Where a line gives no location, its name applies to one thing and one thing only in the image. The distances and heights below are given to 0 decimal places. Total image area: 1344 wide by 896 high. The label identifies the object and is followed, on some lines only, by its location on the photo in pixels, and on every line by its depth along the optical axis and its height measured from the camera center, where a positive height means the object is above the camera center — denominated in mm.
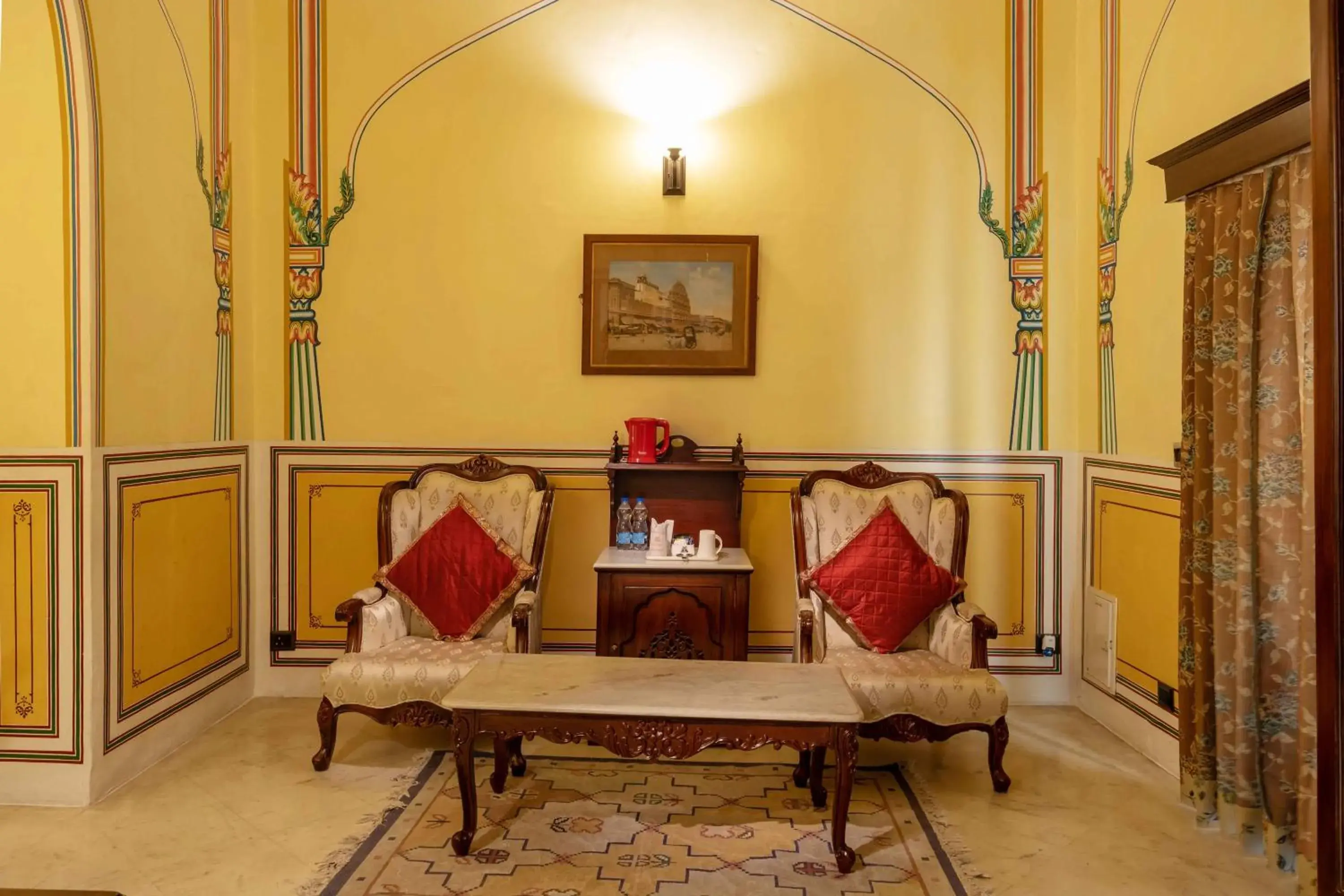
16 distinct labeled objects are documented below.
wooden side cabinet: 4023 -729
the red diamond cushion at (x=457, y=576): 4078 -590
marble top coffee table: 2793 -836
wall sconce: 4621 +1417
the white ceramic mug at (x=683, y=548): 4180 -473
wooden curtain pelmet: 2828 +1060
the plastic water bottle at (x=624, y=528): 4438 -403
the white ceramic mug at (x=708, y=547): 4188 -465
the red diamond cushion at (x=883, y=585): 3922 -606
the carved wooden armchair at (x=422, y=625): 3605 -794
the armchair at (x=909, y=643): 3471 -844
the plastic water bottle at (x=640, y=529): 4434 -404
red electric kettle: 4441 +38
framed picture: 4652 +742
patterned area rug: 2826 -1362
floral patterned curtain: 2854 -241
